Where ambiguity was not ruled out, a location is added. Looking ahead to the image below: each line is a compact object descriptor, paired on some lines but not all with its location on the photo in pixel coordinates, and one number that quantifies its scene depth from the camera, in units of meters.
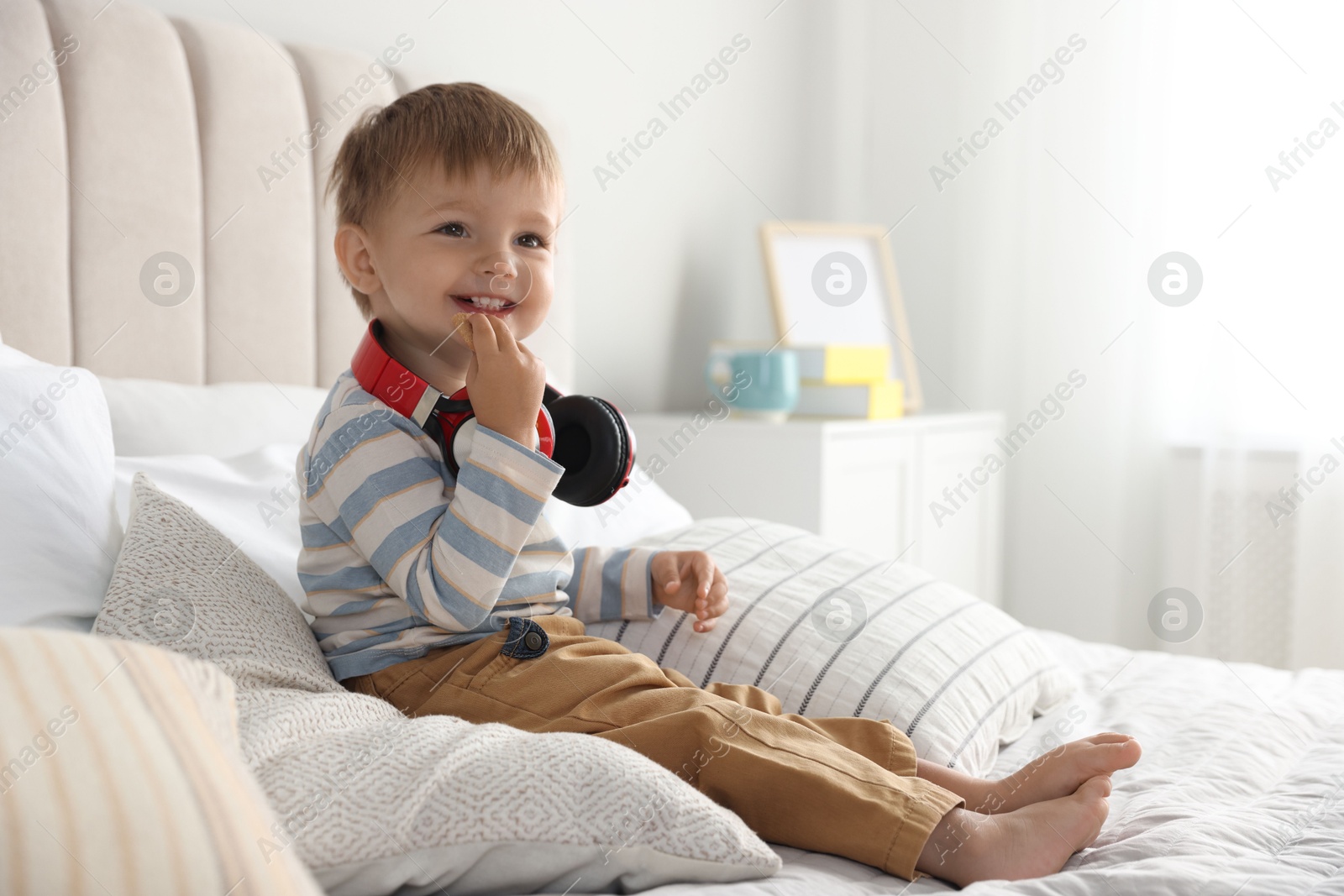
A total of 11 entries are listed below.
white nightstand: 2.09
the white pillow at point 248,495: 1.05
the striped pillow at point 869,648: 1.02
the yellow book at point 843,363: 2.28
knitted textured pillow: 0.63
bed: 0.81
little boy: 0.79
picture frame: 2.46
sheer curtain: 2.27
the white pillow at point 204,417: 1.19
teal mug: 2.20
